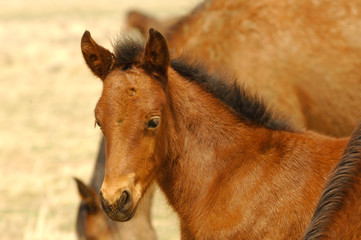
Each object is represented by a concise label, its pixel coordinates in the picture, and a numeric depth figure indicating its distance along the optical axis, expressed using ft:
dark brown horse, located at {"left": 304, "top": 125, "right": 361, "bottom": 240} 18.22
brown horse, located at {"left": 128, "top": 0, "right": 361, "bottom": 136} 40.14
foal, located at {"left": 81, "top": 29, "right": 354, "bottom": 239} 25.38
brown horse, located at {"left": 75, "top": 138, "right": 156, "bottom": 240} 35.91
